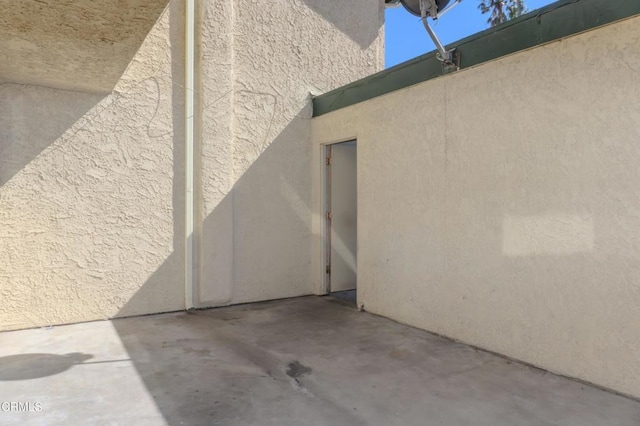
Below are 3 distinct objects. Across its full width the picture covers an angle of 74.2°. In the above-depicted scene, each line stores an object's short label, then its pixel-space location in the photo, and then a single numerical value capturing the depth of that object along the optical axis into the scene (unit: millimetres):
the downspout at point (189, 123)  6168
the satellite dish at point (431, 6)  4176
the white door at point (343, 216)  7289
